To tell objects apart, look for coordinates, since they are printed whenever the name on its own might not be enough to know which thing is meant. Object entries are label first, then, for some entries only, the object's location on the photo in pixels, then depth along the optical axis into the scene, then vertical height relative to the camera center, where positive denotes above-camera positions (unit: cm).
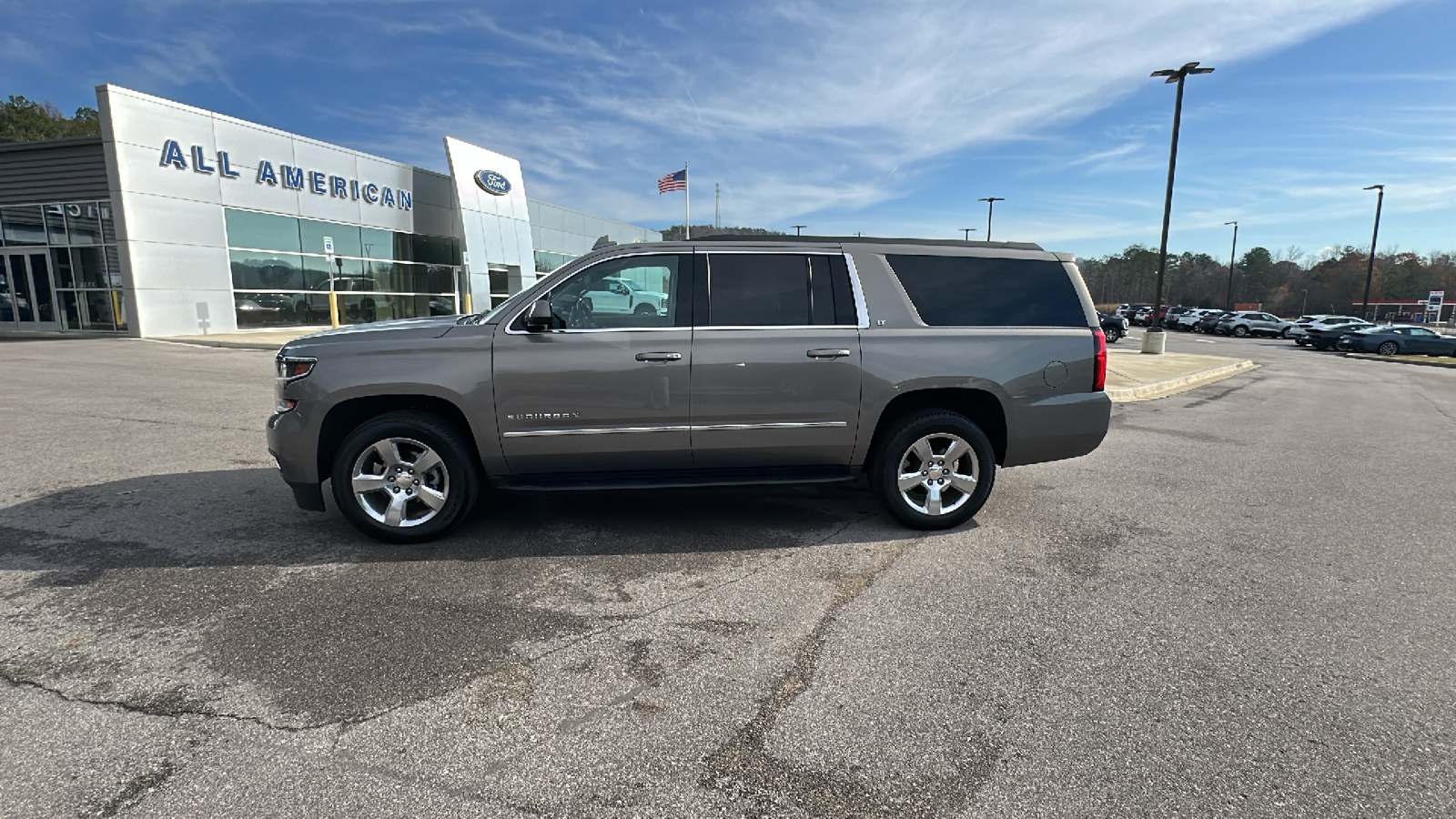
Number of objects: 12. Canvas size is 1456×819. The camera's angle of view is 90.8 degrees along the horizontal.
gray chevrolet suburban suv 443 -49
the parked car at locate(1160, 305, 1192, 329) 5069 -92
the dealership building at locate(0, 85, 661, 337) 1975 +238
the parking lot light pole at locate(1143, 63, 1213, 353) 2098 +189
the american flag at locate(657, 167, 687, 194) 3266 +560
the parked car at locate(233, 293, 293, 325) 2244 -9
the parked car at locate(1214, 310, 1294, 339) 4147 -110
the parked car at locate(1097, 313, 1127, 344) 2342 -68
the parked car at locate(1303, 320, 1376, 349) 3259 -125
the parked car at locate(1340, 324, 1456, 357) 2830 -139
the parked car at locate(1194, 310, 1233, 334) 4612 -99
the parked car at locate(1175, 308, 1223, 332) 5041 -93
